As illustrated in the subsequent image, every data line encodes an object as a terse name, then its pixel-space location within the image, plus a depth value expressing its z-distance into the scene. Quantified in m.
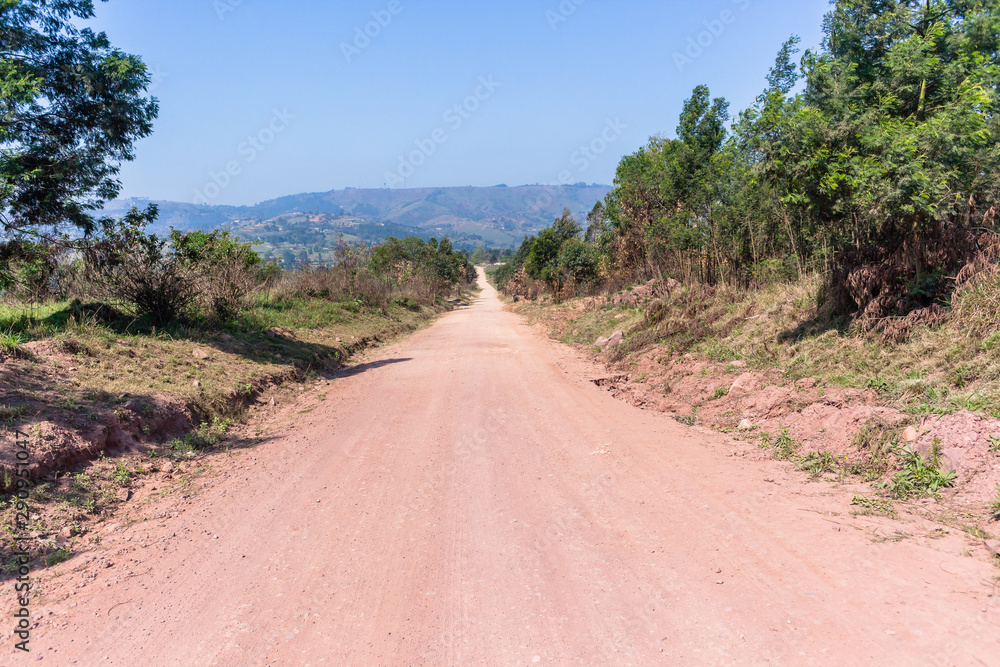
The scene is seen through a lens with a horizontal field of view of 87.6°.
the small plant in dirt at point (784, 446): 5.47
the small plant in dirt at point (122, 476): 5.10
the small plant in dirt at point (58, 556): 3.79
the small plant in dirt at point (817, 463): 4.94
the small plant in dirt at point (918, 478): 4.14
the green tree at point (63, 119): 8.54
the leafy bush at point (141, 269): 9.86
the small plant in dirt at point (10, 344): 6.51
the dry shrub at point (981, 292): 5.91
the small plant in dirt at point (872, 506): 4.00
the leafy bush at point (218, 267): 10.94
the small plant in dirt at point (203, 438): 6.18
